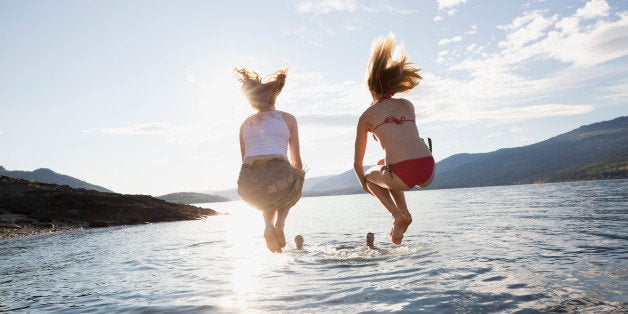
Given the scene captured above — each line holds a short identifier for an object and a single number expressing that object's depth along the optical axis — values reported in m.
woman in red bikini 6.11
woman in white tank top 6.48
